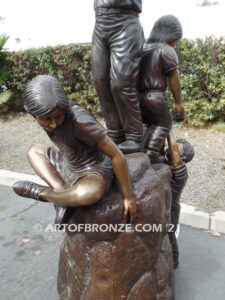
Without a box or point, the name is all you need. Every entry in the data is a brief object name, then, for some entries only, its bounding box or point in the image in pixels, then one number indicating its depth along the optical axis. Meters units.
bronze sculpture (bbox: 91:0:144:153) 2.31
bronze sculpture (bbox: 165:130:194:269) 2.63
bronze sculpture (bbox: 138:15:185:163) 2.42
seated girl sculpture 1.88
